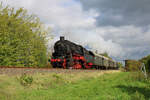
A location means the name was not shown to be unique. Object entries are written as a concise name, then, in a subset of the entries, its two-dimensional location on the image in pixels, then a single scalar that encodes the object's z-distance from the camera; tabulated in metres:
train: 21.89
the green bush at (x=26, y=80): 10.30
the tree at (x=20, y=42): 21.84
